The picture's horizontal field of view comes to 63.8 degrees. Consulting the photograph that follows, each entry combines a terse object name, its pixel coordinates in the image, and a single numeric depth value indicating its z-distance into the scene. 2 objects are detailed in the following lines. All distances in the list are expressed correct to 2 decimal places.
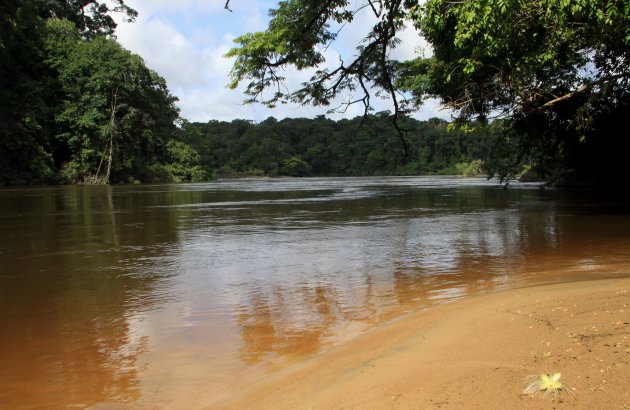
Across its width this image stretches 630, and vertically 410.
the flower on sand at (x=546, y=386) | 2.52
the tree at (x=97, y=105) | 42.44
